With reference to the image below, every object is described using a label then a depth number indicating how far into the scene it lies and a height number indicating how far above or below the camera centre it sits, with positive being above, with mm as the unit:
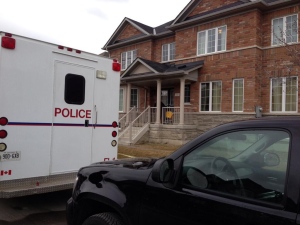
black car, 1899 -439
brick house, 14648 +2798
